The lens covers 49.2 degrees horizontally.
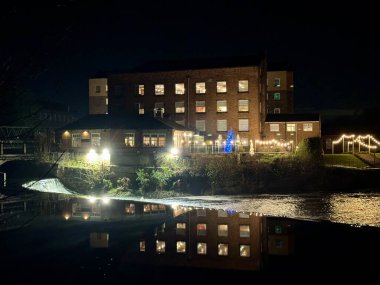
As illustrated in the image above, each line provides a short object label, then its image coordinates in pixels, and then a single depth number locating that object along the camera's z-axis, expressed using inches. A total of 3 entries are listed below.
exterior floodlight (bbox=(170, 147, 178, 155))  1282.7
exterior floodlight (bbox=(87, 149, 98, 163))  1295.5
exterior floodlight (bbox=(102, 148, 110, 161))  1299.2
